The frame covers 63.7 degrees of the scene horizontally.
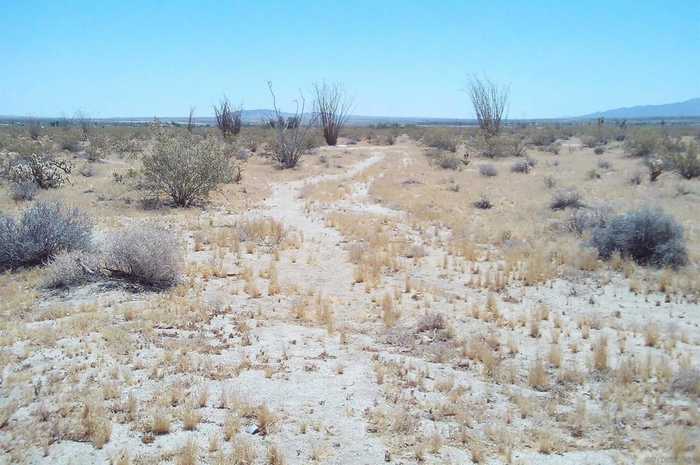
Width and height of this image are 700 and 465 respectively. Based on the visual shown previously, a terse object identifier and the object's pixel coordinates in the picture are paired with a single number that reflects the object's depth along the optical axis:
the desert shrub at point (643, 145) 32.12
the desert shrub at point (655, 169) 21.81
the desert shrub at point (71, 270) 8.88
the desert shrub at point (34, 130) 40.44
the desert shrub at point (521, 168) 28.04
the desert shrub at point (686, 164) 22.16
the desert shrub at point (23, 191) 16.92
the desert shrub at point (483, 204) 18.41
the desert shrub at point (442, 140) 45.25
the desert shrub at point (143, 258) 9.11
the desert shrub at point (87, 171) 23.09
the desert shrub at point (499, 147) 37.09
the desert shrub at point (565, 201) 16.86
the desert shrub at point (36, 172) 18.70
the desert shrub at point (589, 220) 13.38
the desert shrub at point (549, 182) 21.77
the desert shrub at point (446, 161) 30.75
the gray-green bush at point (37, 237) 9.84
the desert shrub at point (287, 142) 31.47
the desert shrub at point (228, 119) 48.09
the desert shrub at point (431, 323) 7.88
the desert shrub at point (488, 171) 26.72
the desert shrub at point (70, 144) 33.97
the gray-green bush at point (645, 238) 10.87
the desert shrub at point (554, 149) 39.31
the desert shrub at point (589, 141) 44.31
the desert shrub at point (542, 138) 48.22
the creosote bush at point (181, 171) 17.77
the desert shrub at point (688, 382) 5.81
